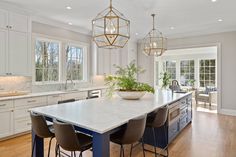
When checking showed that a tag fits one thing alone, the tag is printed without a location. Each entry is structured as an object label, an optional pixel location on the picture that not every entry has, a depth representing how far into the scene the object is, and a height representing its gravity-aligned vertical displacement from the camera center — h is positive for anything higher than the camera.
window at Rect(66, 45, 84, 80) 5.66 +0.46
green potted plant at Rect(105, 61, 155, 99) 3.39 -0.17
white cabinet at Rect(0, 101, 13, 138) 3.55 -0.85
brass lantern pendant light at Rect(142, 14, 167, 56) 4.29 +0.65
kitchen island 1.72 -0.48
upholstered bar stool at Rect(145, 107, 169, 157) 2.63 -0.63
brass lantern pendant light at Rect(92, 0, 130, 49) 2.47 +0.62
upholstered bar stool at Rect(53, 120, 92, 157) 1.83 -0.64
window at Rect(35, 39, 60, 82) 4.87 +0.45
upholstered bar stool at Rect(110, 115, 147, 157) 2.00 -0.65
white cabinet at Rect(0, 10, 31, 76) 3.78 +0.72
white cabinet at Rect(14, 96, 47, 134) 3.79 -0.77
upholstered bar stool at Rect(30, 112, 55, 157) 2.18 -0.63
